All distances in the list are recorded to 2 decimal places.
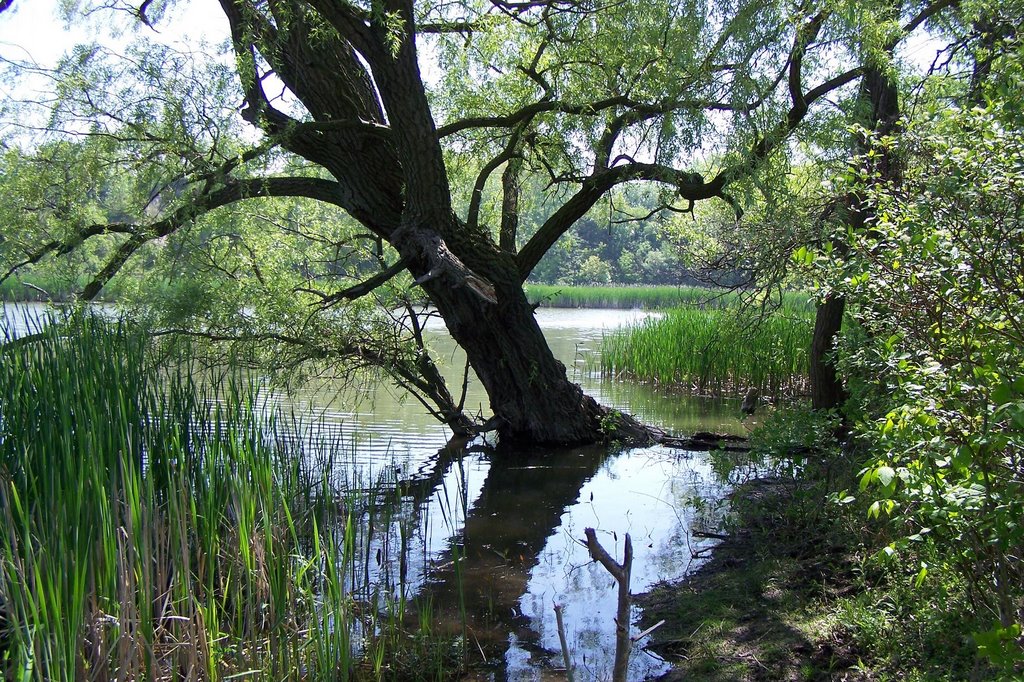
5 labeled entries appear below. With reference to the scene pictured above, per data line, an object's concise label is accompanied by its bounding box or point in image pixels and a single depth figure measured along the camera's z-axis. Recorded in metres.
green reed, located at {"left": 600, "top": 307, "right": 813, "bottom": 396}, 11.88
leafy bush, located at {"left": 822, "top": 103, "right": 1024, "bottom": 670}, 2.45
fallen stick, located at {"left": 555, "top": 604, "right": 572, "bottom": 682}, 2.16
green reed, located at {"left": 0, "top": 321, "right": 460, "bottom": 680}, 2.64
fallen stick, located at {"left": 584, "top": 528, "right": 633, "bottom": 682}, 2.46
